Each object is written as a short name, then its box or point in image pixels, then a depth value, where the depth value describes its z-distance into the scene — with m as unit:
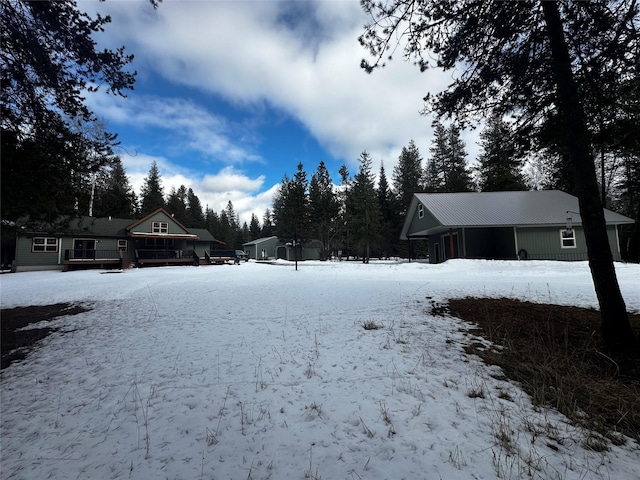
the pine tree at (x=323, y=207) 41.75
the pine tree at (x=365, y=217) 35.47
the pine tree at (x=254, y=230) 68.81
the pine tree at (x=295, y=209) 39.66
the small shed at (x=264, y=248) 49.81
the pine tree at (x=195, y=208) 60.31
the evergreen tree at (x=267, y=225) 64.35
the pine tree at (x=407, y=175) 45.28
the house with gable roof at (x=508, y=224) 19.06
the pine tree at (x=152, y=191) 48.62
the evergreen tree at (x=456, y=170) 36.55
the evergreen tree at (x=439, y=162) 40.41
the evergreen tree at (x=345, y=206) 40.34
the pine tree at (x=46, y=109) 4.77
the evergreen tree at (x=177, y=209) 50.22
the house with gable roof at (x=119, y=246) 22.02
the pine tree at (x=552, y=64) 4.55
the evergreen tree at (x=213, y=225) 58.09
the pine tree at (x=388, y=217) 44.03
